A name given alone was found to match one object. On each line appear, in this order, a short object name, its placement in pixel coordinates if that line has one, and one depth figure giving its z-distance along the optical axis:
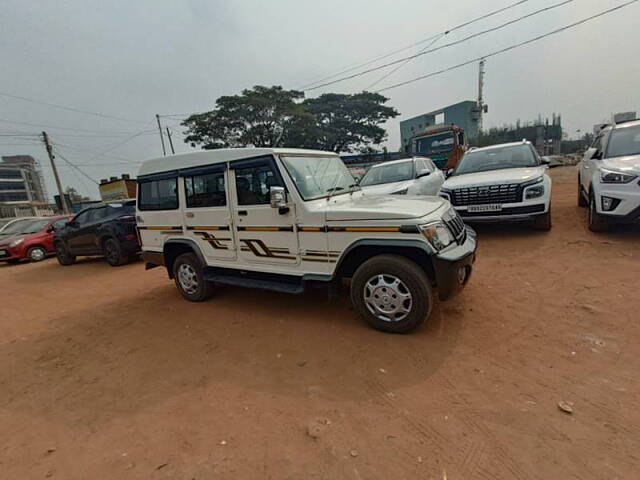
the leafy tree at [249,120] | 28.30
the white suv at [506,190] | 5.34
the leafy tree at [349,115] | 37.38
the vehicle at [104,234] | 7.80
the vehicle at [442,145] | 14.55
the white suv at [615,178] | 4.50
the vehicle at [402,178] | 6.60
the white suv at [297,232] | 2.90
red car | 10.02
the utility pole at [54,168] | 24.54
